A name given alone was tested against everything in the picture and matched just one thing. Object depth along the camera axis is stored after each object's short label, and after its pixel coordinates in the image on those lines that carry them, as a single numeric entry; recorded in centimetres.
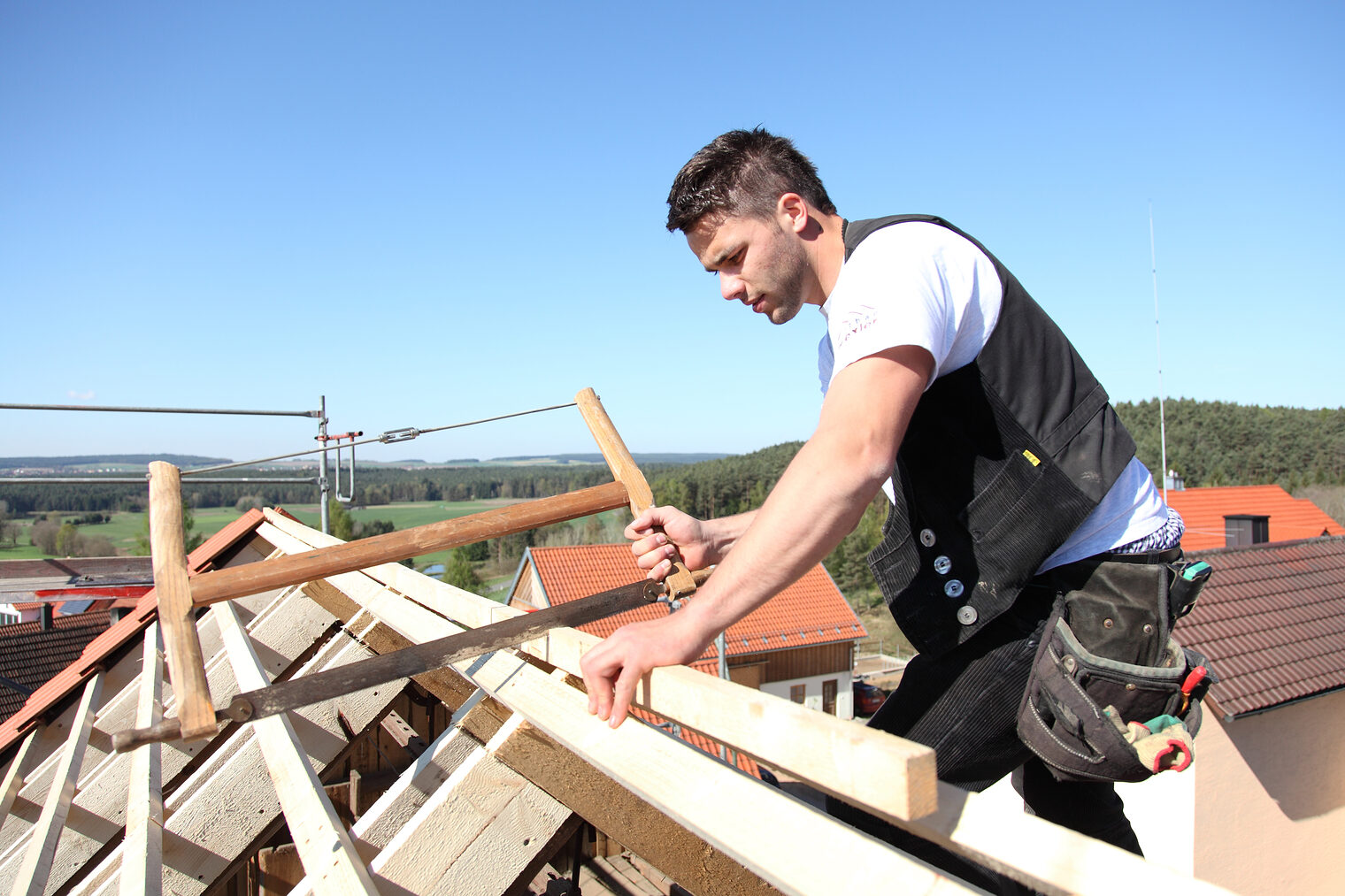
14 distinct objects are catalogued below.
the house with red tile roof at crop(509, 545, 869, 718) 2456
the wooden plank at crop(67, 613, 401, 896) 239
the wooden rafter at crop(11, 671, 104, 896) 240
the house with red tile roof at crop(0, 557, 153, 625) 1449
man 146
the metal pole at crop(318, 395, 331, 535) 826
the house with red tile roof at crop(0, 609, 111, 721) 1188
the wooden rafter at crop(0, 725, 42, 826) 361
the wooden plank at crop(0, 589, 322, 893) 304
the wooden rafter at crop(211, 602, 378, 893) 156
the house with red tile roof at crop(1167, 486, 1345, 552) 2284
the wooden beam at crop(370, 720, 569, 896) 167
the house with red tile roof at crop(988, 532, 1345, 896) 854
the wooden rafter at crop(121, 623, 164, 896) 190
